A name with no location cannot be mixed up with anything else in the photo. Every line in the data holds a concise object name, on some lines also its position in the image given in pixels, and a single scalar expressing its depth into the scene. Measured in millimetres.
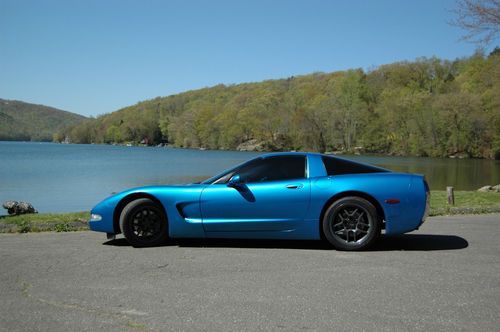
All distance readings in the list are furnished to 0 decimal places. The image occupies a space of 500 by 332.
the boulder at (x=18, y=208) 15818
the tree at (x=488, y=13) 15602
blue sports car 6488
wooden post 12941
